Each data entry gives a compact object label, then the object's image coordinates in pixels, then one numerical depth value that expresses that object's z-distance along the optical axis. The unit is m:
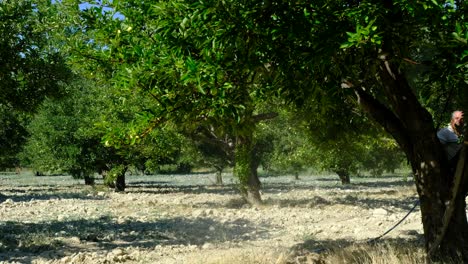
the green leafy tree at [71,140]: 26.47
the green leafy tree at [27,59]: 9.79
